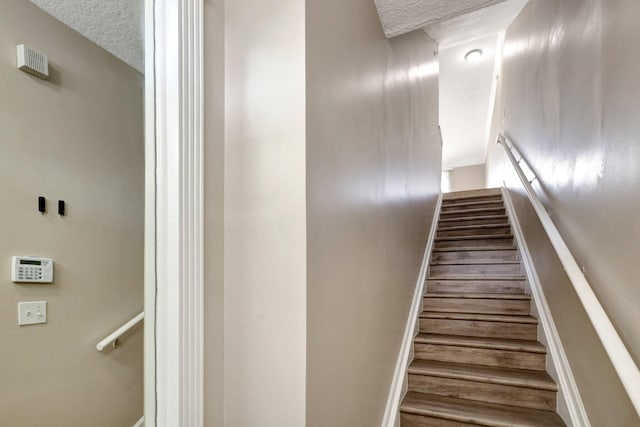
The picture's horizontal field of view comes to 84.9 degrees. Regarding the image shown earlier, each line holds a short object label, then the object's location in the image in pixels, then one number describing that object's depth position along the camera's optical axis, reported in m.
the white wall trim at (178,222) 0.97
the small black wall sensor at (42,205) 1.40
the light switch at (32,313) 1.33
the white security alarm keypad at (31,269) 1.30
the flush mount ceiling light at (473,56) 5.11
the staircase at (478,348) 2.01
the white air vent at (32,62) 1.38
